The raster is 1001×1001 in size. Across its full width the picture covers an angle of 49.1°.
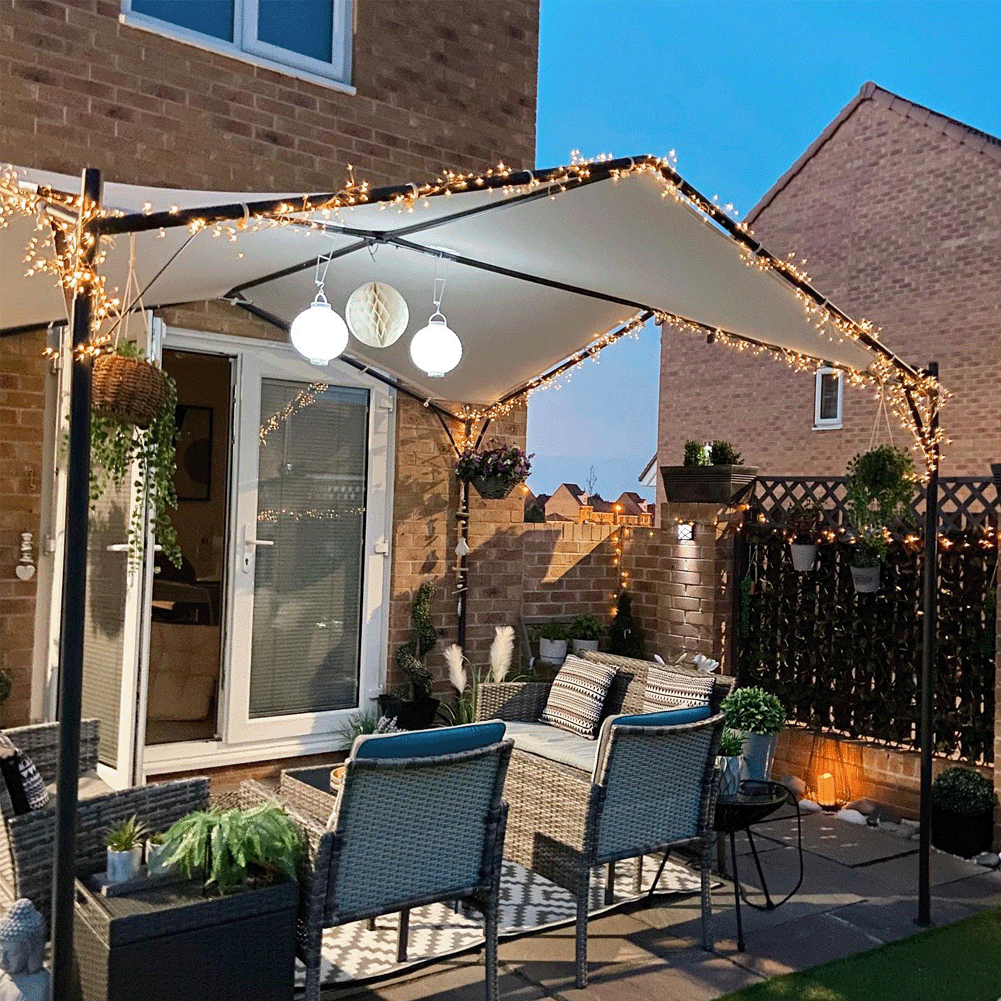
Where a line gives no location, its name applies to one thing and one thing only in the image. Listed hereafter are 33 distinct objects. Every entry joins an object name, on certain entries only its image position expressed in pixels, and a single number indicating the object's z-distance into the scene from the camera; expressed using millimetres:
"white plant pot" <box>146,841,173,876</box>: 3465
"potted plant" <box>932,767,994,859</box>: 5895
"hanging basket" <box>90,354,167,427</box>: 3631
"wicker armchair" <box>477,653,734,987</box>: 4309
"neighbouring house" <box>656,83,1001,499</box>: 11547
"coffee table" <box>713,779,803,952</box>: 4656
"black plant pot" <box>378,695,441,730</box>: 6812
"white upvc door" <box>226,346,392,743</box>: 6430
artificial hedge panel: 6293
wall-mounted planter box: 7395
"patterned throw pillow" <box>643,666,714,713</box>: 5711
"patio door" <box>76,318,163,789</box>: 5250
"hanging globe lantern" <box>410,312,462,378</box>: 4527
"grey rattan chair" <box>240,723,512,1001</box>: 3547
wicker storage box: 3162
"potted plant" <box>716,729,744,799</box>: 4860
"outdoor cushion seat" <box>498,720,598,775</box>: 5520
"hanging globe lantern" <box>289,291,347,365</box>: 4082
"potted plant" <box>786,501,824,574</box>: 7047
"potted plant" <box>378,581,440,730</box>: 6824
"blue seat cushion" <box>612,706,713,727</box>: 4352
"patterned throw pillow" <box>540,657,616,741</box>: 6137
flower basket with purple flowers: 7145
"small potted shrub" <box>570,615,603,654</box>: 7641
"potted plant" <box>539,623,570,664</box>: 7543
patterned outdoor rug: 4250
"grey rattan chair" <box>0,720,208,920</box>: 3592
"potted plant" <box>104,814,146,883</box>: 3422
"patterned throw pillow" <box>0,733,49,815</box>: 3623
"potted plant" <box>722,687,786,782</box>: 5480
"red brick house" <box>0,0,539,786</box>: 5473
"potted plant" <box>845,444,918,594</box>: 6176
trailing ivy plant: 4613
